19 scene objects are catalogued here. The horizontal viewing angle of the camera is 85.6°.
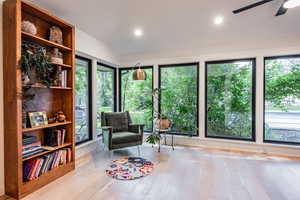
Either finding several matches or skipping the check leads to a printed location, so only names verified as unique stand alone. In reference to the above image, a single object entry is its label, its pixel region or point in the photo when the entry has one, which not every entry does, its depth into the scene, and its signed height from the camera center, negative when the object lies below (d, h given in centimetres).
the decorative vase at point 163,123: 366 -55
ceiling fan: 178 +108
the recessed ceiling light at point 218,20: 297 +148
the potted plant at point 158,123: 350 -55
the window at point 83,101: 344 -5
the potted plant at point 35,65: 197 +42
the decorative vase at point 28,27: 205 +92
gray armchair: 314 -71
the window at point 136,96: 452 +8
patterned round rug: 251 -118
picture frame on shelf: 217 -28
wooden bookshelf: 190 +2
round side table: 372 -73
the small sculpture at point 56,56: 240 +65
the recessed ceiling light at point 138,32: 342 +144
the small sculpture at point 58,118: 251 -30
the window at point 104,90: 399 +24
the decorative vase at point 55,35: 247 +99
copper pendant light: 359 +53
